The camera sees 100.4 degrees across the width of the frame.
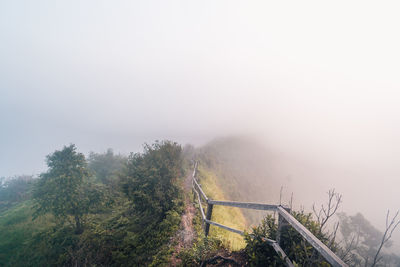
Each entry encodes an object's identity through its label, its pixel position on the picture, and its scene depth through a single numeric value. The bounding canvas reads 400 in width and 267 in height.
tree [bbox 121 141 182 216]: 8.91
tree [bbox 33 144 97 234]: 10.19
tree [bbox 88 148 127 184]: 20.66
